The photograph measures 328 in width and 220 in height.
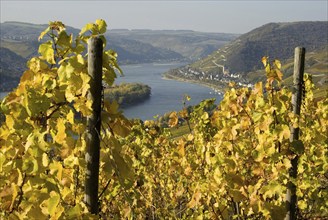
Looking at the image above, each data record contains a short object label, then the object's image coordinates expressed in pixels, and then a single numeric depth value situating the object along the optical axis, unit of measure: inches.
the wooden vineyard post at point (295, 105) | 186.9
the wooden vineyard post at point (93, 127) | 88.7
